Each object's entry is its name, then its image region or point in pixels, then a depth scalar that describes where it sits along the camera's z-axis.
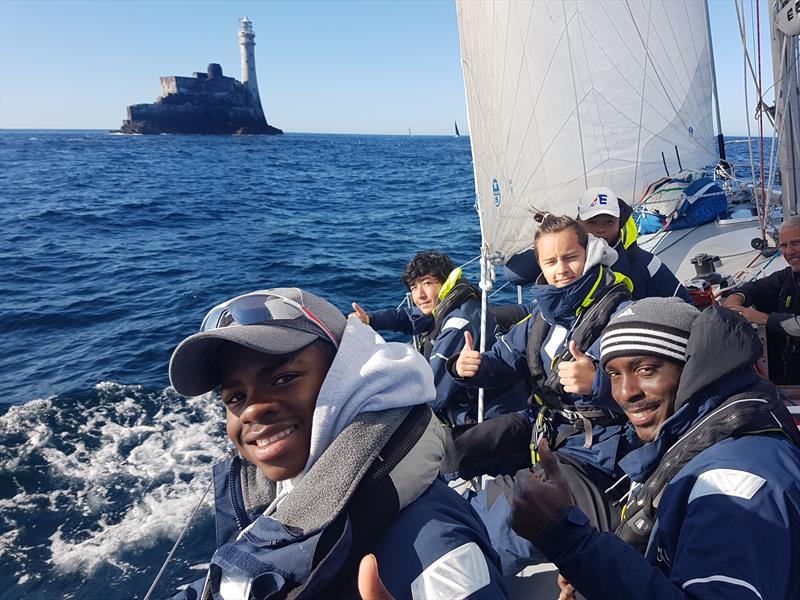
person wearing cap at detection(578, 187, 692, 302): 3.40
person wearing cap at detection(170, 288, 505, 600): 0.89
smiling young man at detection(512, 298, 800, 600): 1.15
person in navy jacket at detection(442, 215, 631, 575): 2.11
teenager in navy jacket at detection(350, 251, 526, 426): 3.16
